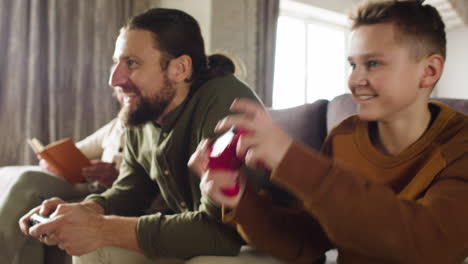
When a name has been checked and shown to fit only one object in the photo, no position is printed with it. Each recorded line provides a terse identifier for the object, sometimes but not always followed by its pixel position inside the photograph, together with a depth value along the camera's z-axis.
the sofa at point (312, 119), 1.38
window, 5.02
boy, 0.57
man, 0.92
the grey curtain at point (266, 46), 3.63
